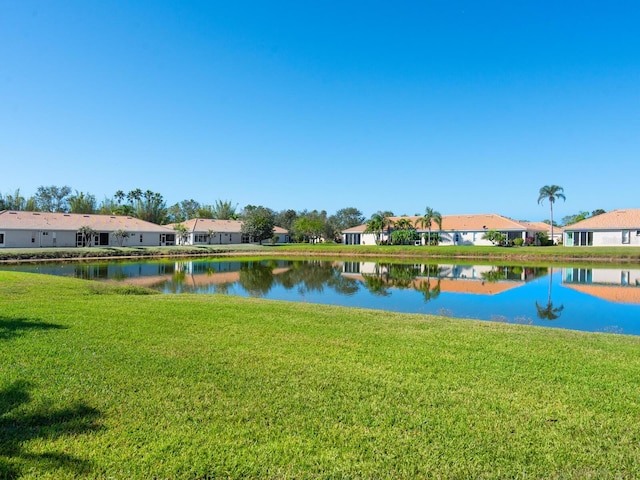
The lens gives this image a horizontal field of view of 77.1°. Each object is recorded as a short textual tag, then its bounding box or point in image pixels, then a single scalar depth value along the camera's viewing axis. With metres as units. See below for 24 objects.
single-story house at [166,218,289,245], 58.78
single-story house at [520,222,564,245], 68.00
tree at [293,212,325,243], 68.19
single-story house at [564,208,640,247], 44.22
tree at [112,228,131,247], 46.41
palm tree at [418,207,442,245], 56.59
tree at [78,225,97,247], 44.62
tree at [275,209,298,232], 81.88
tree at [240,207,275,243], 61.12
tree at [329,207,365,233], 77.62
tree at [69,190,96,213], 62.06
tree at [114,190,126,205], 80.81
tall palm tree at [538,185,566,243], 58.34
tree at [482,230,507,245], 50.19
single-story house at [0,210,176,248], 41.53
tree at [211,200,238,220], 81.81
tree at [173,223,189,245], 56.12
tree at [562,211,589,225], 82.44
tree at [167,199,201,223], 86.84
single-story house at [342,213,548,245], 53.50
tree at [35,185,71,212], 75.62
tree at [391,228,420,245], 56.41
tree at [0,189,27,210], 59.25
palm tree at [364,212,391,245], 59.12
